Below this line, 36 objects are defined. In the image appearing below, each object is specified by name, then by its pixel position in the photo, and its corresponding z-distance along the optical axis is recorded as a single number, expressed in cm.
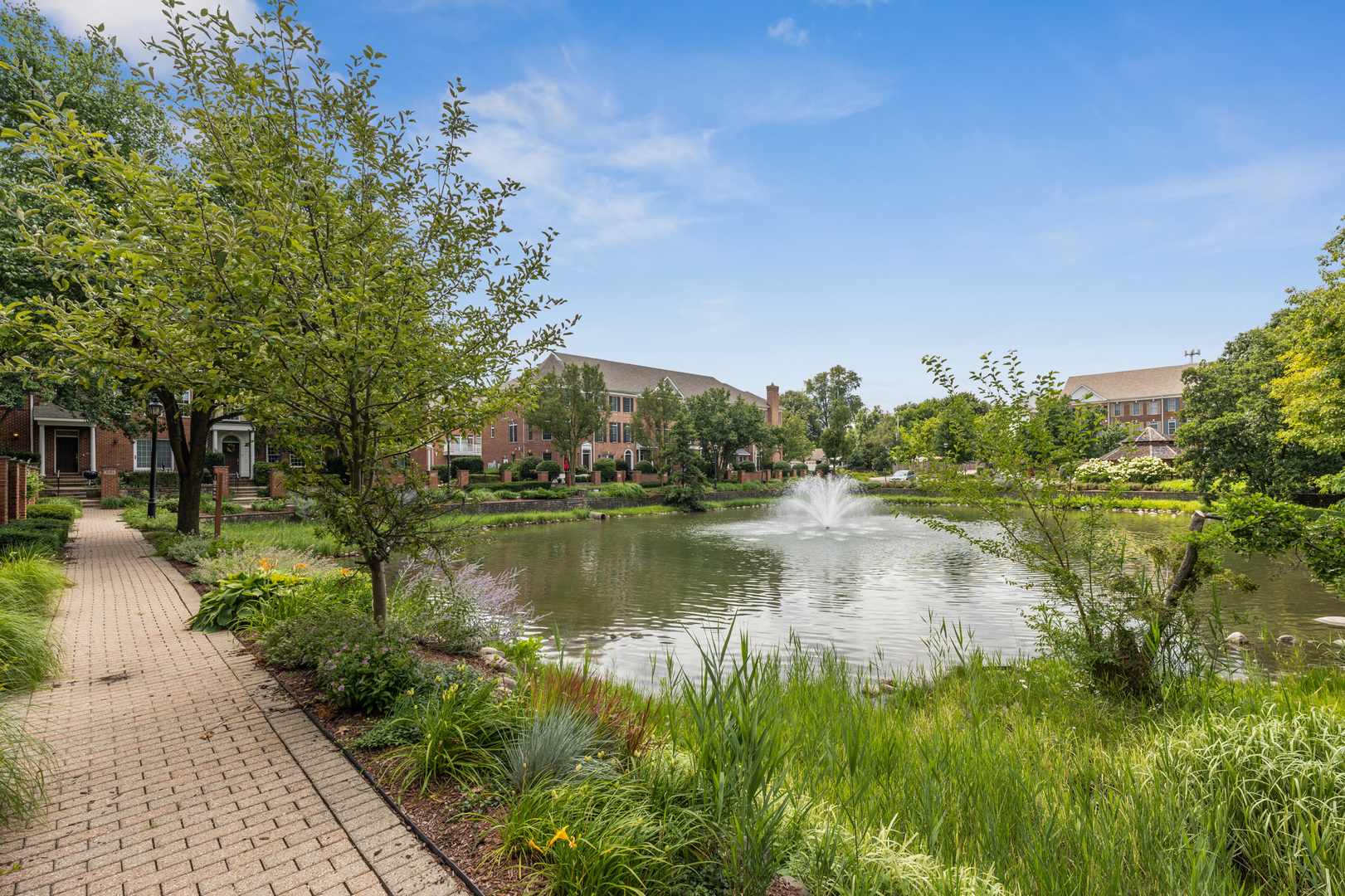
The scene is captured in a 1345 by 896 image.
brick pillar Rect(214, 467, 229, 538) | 1303
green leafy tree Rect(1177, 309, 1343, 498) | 2120
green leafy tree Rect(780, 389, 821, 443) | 8575
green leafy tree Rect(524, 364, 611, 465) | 3900
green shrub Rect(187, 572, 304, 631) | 755
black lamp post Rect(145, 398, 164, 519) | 1626
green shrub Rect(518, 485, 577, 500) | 3347
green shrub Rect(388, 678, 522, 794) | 363
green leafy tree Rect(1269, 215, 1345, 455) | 1113
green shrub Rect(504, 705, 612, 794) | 332
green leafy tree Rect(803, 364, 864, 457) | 8712
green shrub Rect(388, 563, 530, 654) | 671
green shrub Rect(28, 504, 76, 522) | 1672
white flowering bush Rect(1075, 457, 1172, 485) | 3853
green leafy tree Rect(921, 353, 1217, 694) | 549
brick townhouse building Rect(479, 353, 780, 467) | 5112
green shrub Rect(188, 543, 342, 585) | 923
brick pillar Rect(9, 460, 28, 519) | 1569
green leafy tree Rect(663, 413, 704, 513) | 3781
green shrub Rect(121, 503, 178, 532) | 1802
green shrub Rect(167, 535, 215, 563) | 1233
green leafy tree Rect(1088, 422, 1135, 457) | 4781
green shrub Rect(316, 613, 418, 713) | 459
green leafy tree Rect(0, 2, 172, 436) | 1060
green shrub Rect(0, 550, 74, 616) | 709
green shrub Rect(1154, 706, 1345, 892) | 289
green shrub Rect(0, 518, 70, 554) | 1034
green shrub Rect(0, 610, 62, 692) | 527
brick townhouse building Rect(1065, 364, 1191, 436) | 6581
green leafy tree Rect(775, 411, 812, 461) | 6378
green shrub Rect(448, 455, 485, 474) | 4111
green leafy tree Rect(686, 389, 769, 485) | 4753
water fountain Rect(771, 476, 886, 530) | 2977
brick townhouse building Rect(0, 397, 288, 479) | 2886
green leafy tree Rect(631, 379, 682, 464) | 4547
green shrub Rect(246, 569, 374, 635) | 684
